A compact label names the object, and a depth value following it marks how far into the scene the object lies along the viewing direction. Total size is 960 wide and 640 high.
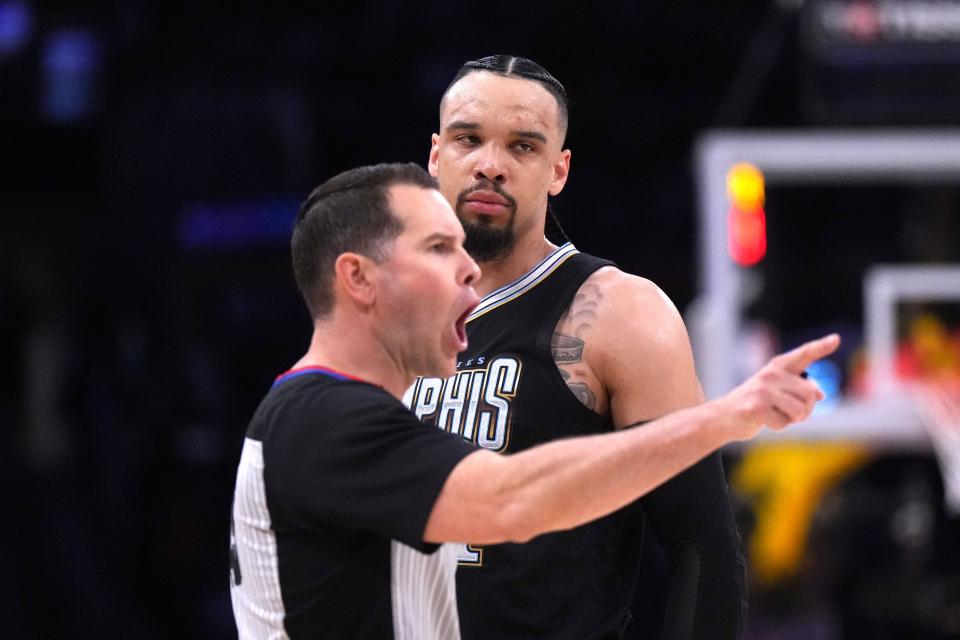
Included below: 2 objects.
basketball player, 6.57
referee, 5.08
